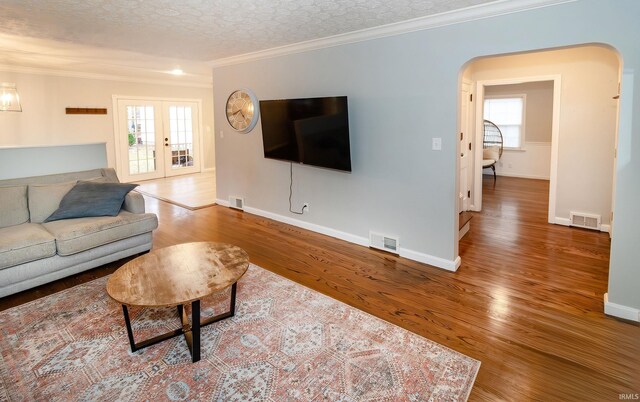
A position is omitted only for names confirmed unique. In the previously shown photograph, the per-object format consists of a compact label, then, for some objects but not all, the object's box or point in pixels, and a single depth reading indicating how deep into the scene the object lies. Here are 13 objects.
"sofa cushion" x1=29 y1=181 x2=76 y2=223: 3.50
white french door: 7.84
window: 8.43
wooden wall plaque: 6.86
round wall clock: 5.09
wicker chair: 8.45
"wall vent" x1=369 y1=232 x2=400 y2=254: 3.84
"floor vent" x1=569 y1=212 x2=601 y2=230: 4.49
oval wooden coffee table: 2.05
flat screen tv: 3.86
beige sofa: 2.92
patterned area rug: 1.92
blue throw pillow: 3.51
